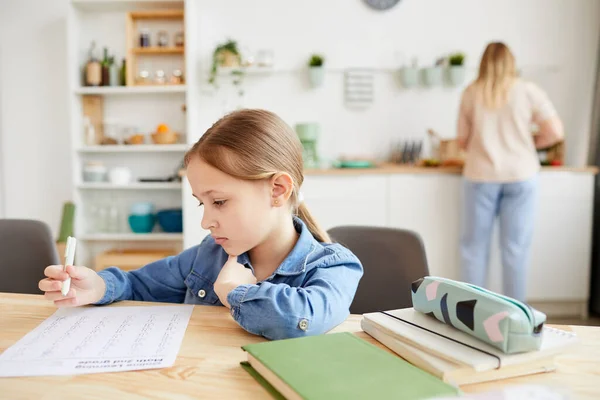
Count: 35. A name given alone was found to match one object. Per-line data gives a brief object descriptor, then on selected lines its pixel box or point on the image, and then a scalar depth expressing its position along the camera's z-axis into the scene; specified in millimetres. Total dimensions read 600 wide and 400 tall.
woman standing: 3107
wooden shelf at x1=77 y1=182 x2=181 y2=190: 3740
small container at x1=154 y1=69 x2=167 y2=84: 3818
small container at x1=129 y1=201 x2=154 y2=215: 3832
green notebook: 651
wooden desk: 717
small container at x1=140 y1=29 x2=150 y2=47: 3828
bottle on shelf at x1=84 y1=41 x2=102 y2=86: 3770
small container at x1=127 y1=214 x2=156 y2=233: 3828
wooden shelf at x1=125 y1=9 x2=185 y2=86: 3771
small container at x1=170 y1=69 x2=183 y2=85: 3828
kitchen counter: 3361
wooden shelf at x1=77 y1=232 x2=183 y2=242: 3758
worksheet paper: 805
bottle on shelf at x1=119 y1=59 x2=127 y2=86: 3857
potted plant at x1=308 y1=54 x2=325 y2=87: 3859
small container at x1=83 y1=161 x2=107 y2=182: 3822
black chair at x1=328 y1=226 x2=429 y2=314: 1505
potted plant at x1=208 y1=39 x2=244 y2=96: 3771
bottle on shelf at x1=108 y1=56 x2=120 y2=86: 3789
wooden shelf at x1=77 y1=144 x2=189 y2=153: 3732
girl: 980
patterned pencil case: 729
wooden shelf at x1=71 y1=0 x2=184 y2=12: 3727
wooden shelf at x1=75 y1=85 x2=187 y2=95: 3713
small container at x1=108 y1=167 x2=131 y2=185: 3799
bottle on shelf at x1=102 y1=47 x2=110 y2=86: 3799
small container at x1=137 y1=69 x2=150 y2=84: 3838
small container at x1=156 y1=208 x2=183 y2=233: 3797
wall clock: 3949
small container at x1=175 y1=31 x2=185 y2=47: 3865
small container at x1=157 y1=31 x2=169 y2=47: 3857
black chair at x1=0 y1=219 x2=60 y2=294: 1659
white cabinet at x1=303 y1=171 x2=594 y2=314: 3400
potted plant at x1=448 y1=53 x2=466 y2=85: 3799
